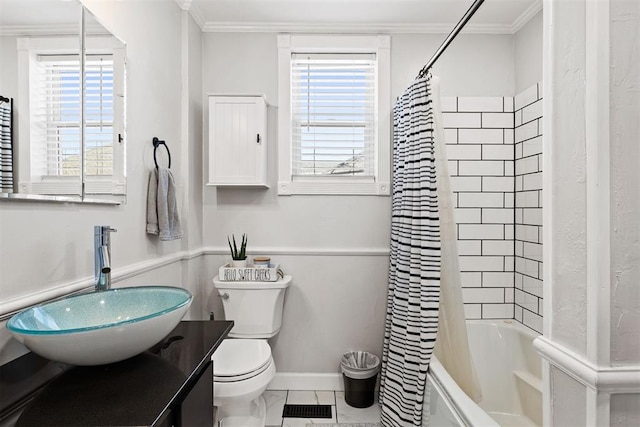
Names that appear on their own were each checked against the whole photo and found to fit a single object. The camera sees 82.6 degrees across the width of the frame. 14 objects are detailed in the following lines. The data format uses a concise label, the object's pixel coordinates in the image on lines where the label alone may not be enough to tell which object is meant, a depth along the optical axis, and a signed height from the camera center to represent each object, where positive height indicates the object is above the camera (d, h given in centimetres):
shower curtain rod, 148 +83
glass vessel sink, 80 -29
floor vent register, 221 -123
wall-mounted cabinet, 231 +45
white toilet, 165 -74
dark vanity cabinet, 73 -40
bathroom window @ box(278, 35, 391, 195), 252 +65
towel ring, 186 +35
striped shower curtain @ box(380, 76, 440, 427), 177 -30
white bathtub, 200 -94
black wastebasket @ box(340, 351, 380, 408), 229 -109
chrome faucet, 126 -17
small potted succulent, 236 -28
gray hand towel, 183 +3
